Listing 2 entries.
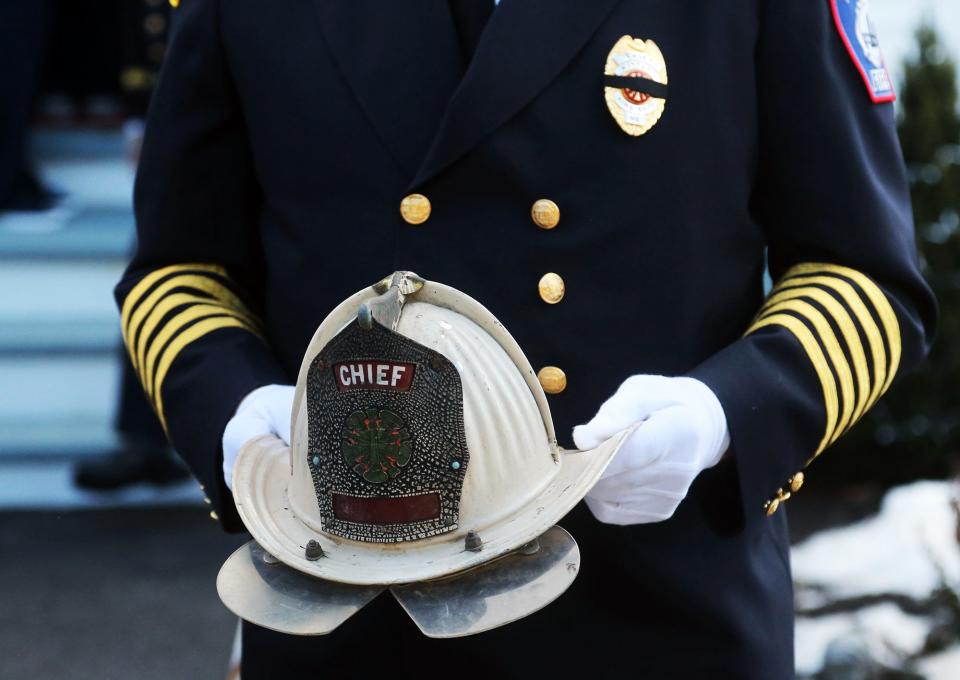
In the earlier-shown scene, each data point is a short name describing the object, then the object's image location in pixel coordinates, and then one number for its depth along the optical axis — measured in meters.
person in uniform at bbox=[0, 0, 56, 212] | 11.37
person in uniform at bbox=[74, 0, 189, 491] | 10.31
